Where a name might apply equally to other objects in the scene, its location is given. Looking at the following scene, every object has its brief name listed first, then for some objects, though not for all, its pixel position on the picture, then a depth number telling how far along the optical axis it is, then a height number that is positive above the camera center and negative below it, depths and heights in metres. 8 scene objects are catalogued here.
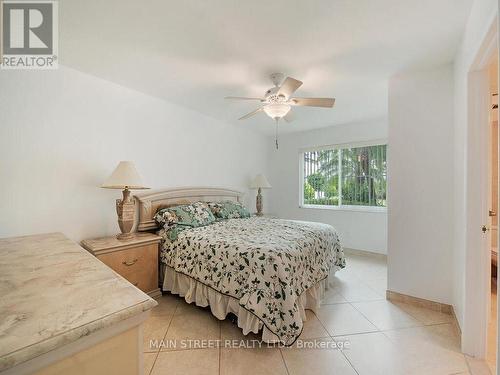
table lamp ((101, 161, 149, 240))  2.27 -0.01
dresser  0.56 -0.38
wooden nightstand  2.12 -0.69
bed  1.70 -0.73
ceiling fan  2.14 +0.83
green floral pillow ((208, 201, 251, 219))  3.36 -0.36
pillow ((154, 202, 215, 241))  2.62 -0.38
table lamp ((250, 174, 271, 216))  4.41 +0.03
